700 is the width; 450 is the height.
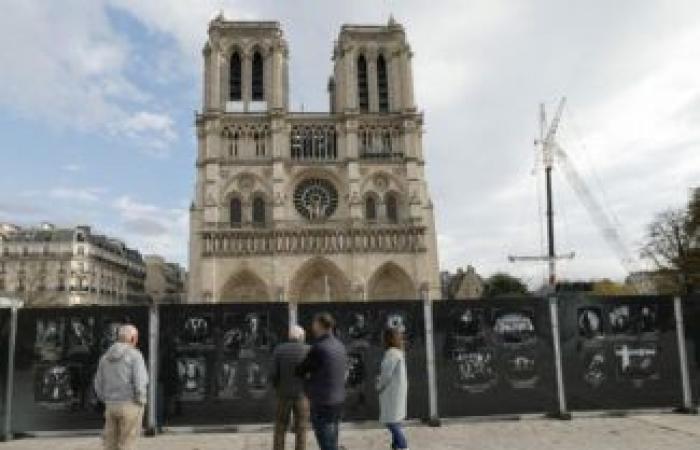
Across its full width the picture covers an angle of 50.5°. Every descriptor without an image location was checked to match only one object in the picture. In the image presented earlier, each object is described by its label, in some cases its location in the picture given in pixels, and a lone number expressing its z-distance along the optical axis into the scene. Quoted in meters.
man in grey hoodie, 7.73
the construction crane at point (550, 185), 60.09
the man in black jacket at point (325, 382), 7.94
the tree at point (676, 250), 40.50
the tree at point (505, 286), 73.69
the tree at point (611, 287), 73.82
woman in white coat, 8.74
